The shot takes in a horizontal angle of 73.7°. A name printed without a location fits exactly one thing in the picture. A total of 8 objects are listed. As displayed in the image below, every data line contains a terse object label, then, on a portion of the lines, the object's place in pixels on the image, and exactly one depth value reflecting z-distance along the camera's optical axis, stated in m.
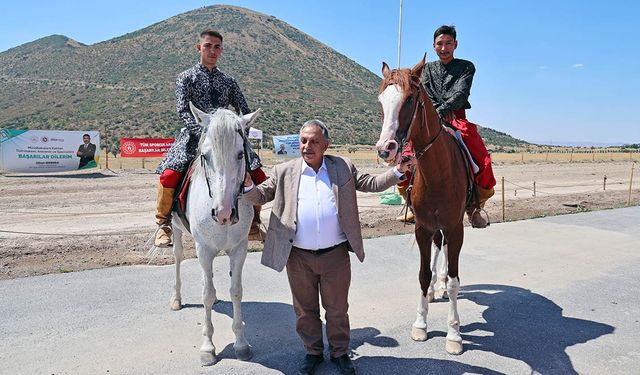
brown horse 3.75
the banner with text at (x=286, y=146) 26.59
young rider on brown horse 5.13
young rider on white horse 4.73
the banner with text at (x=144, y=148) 24.77
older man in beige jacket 3.76
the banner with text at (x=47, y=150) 19.59
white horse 3.41
